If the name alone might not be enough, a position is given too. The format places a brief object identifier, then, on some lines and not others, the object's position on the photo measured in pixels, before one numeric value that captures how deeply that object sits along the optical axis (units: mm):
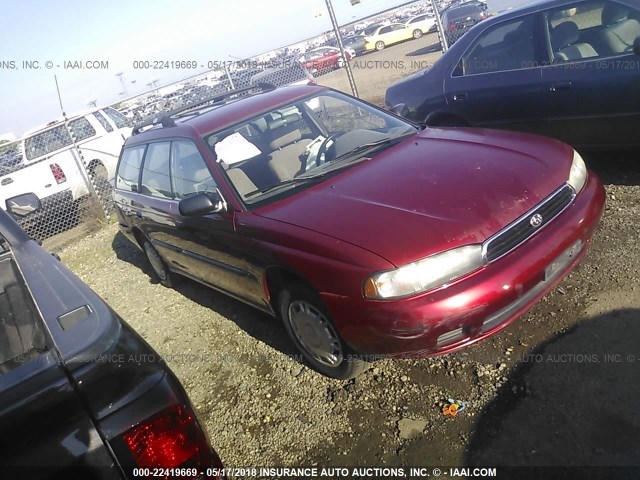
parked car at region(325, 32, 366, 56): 31141
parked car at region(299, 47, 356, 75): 20256
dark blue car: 4066
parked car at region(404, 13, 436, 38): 30688
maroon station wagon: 2416
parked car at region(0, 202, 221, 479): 1215
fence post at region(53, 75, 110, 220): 9273
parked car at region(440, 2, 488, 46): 16797
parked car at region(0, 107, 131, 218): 9156
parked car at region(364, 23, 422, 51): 30875
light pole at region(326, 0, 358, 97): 8095
